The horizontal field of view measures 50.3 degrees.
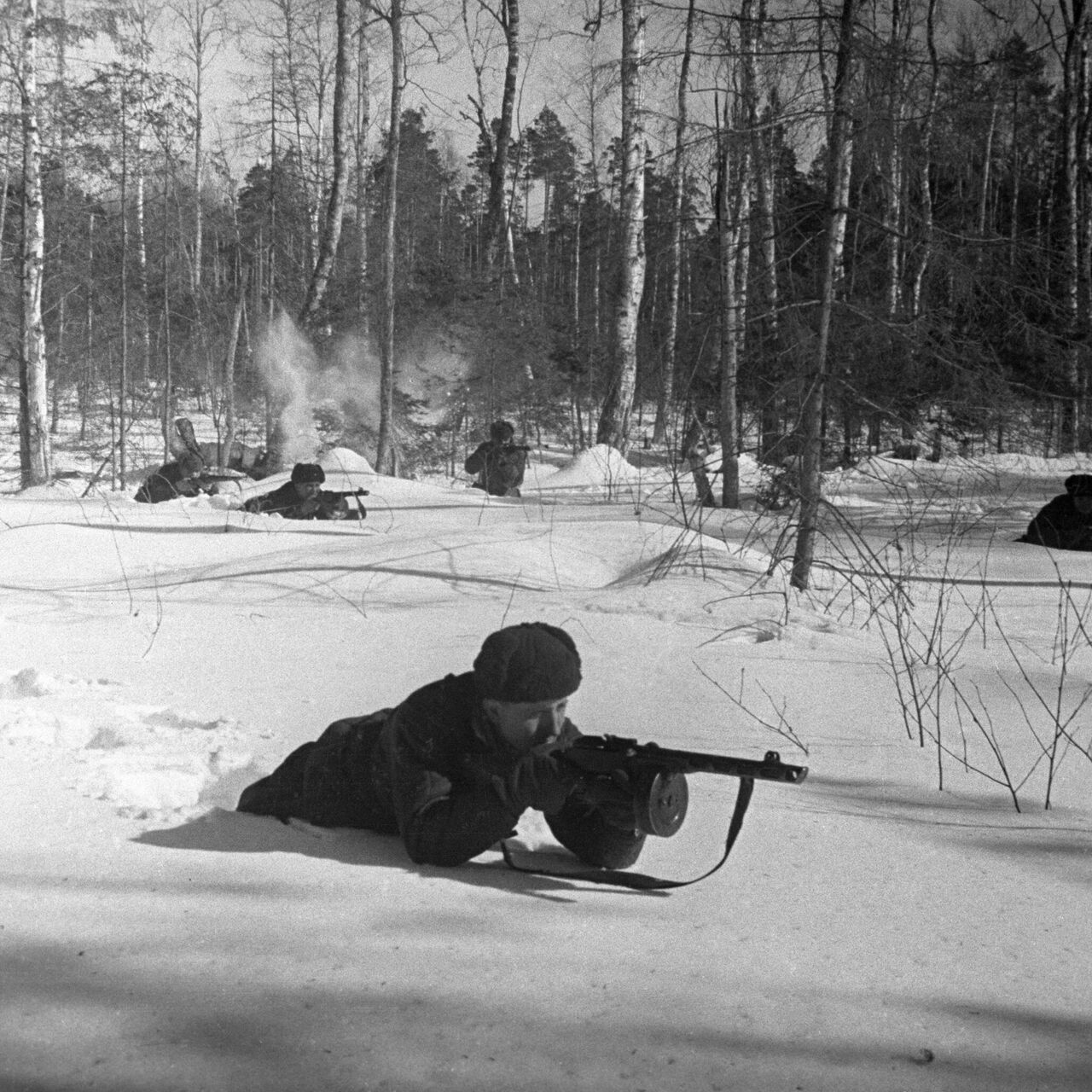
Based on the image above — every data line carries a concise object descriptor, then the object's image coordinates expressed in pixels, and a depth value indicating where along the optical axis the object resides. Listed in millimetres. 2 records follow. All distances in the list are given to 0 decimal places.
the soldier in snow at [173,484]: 13094
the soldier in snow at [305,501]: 10578
